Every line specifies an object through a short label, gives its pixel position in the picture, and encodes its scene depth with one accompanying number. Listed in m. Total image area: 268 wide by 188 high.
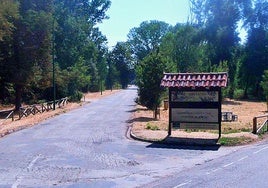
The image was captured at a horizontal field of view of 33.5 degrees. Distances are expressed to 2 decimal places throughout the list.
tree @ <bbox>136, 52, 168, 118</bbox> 33.94
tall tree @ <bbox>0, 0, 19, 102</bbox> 36.44
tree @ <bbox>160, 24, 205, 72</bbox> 71.31
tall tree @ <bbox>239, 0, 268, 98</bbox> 77.25
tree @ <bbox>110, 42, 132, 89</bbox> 142.38
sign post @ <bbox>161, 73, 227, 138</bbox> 21.34
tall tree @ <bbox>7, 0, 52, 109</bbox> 43.31
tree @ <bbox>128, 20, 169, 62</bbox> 131.52
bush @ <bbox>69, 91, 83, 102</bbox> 64.96
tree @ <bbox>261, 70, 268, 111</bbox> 49.34
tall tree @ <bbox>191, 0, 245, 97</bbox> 76.44
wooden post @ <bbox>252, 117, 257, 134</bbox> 22.89
